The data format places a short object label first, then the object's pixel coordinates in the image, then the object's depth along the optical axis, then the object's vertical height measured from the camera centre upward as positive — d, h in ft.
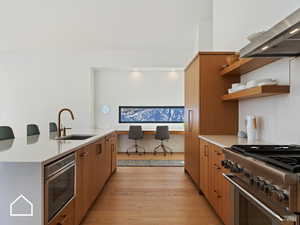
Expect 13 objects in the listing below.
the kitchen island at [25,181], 5.22 -1.44
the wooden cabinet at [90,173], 8.14 -2.45
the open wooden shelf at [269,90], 7.74 +0.70
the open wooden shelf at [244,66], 8.84 +1.79
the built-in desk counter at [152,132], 24.44 -1.95
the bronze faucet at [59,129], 11.33 -0.81
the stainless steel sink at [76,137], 12.41 -1.26
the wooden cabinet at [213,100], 12.23 +0.57
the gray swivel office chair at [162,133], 23.56 -1.98
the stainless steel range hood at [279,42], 4.76 +1.65
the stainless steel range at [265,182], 3.86 -1.31
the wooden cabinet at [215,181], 7.95 -2.51
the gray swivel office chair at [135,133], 23.53 -1.98
